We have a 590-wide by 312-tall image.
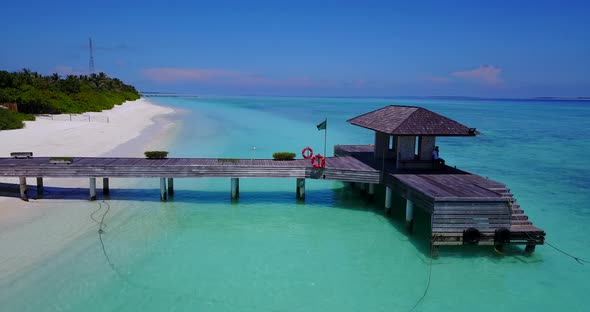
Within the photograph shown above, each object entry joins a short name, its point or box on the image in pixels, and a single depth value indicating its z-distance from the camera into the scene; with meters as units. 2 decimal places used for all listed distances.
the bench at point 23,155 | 20.48
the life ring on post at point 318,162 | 19.22
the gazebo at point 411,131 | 17.69
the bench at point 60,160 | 19.23
